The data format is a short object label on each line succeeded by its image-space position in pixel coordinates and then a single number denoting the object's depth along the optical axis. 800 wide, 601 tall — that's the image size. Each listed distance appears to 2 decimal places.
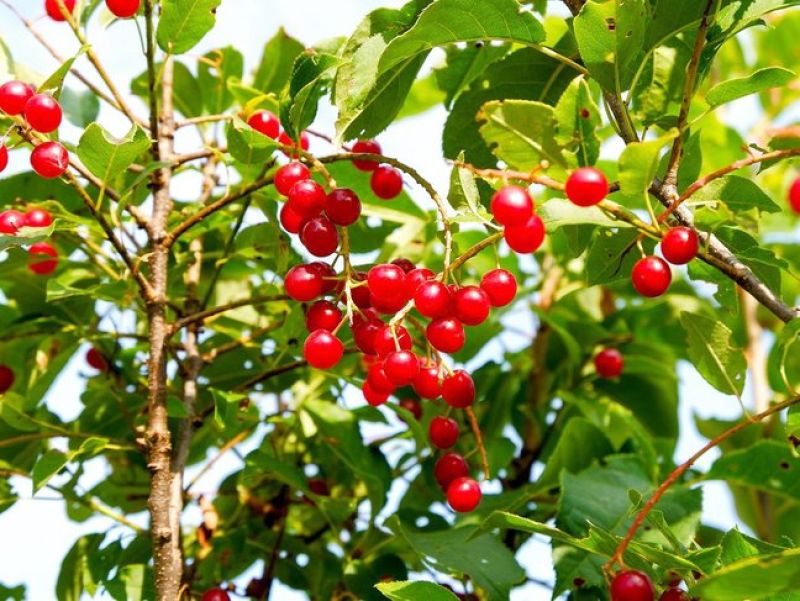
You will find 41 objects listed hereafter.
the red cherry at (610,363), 0.55
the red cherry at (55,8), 0.44
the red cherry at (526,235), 0.32
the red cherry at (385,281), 0.34
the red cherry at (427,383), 0.37
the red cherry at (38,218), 0.39
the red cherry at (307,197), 0.36
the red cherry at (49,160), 0.36
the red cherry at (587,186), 0.31
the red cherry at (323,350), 0.35
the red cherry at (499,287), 0.35
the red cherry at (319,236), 0.36
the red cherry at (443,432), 0.42
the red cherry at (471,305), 0.34
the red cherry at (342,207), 0.36
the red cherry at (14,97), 0.37
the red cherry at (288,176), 0.37
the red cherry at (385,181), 0.41
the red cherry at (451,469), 0.42
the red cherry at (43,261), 0.45
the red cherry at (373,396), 0.37
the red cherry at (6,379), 0.47
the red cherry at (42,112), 0.37
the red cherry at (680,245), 0.32
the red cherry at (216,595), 0.40
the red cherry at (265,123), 0.41
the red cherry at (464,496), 0.40
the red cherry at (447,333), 0.34
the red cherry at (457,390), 0.37
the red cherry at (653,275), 0.34
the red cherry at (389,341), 0.35
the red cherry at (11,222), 0.38
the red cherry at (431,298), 0.33
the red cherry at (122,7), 0.39
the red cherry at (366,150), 0.40
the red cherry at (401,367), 0.34
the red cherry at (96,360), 0.48
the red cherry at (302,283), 0.36
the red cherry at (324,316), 0.36
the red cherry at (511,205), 0.31
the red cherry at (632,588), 0.32
